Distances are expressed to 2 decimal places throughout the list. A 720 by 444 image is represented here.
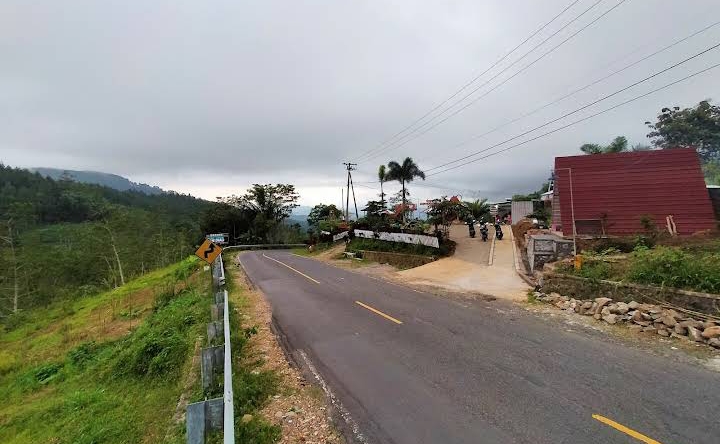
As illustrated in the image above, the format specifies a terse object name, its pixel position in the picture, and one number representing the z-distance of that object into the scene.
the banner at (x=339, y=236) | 40.23
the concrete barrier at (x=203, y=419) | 3.51
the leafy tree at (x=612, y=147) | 47.73
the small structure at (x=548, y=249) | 14.12
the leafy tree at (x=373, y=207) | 38.28
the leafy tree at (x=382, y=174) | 39.91
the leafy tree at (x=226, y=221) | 62.31
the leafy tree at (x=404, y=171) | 37.88
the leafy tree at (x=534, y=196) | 47.03
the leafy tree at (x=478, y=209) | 38.71
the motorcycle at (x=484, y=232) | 24.02
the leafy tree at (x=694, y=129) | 46.31
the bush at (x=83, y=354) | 12.08
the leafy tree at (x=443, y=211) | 23.56
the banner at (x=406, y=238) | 22.31
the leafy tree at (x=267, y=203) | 64.19
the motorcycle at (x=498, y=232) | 24.91
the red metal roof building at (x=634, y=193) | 15.37
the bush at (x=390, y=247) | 22.12
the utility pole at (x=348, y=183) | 48.18
